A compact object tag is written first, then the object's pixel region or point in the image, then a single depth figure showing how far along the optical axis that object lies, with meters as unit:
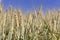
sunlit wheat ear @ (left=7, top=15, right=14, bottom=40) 1.81
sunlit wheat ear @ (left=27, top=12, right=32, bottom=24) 2.06
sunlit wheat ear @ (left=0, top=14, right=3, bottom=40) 1.84
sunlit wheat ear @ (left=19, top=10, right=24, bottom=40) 1.88
